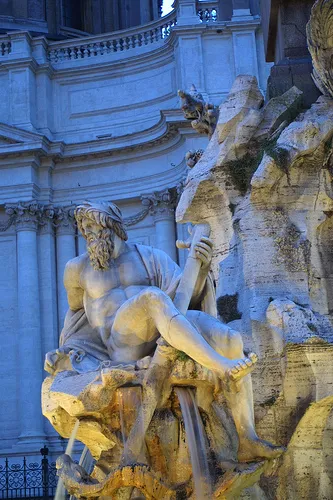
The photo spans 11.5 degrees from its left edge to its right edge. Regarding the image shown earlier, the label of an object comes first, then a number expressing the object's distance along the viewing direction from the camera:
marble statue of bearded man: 10.23
